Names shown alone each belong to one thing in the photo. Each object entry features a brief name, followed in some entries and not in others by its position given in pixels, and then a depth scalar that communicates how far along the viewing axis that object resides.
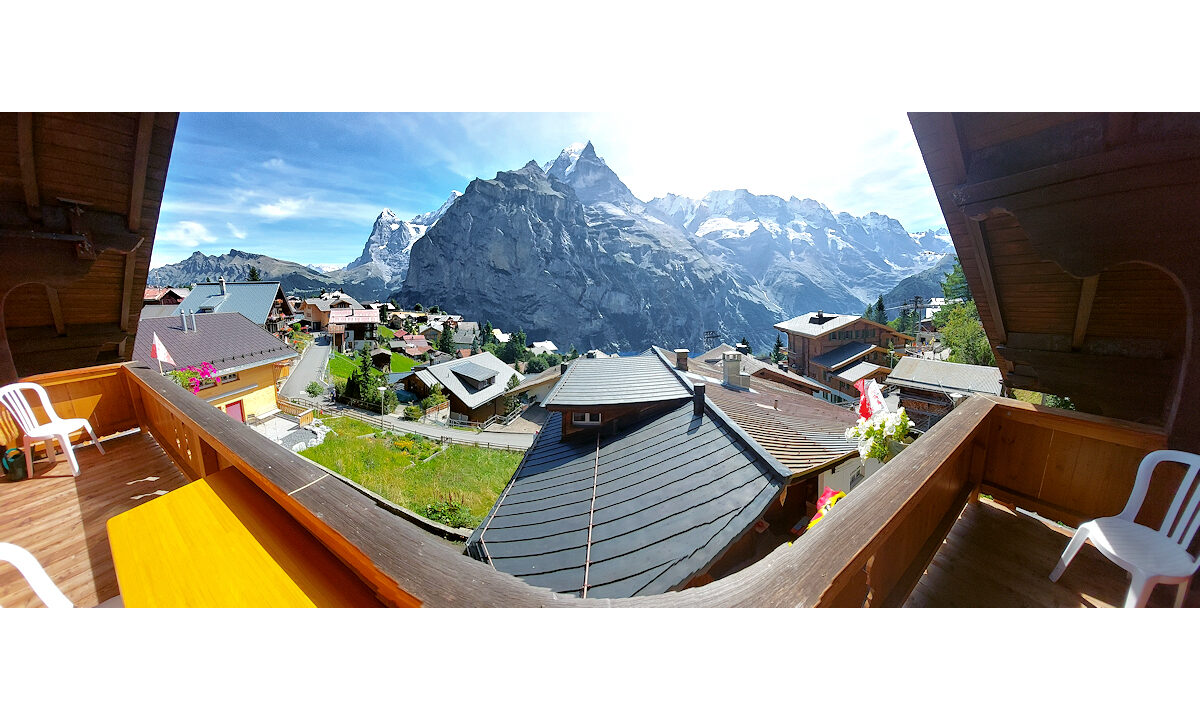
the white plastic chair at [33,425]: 2.07
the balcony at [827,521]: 0.78
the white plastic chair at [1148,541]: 1.18
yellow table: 0.98
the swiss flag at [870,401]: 2.21
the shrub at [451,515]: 8.03
